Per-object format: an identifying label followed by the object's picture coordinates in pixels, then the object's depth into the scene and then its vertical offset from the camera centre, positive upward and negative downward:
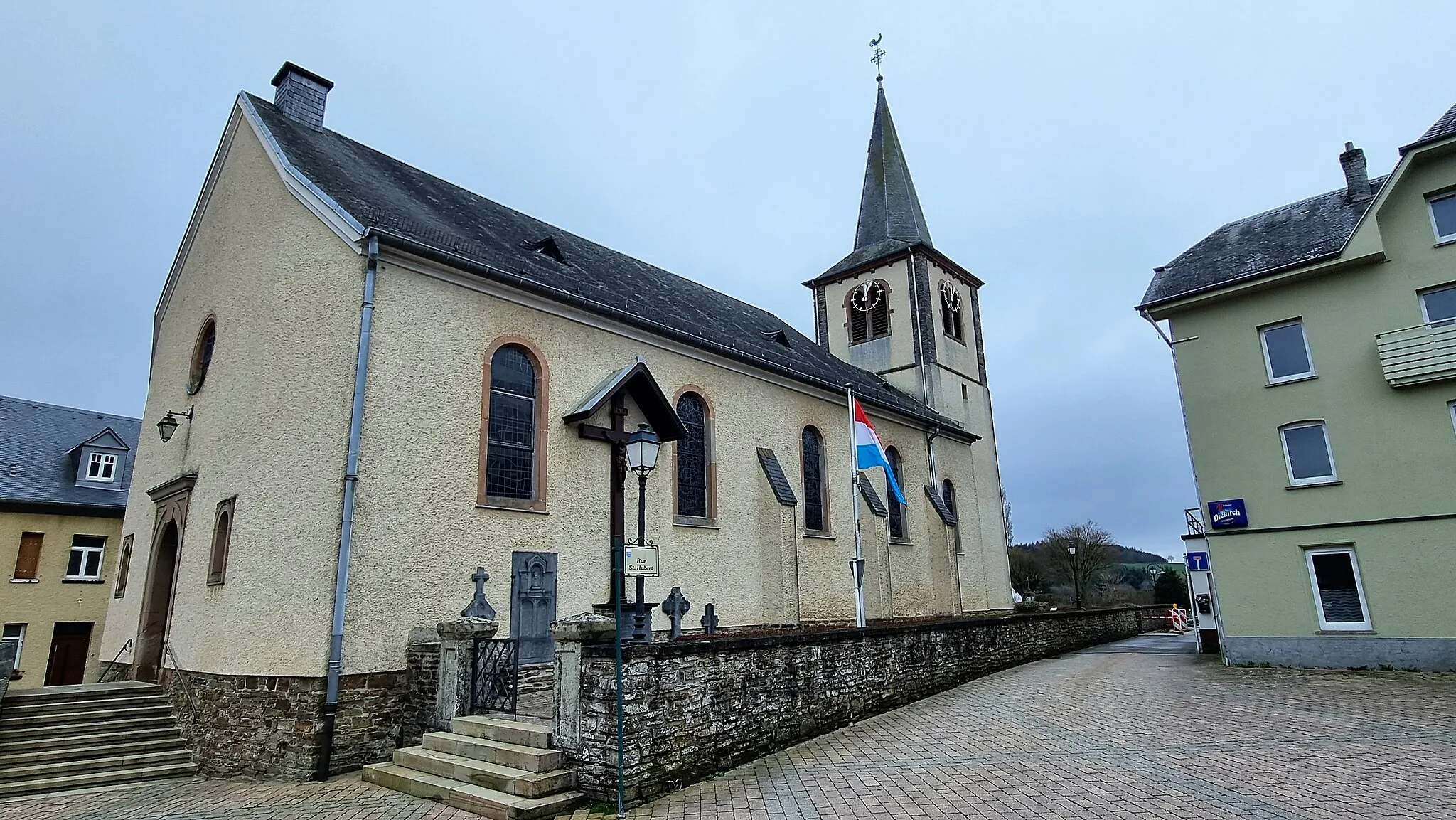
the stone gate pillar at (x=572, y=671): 7.19 -0.64
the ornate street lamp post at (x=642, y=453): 8.95 +1.66
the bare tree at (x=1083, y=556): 48.56 +2.02
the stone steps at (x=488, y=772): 6.86 -1.57
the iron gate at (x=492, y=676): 8.95 -0.82
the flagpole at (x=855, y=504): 13.45 +1.82
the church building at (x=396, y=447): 9.45 +2.40
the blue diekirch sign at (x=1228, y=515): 14.89 +1.28
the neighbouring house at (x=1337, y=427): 13.38 +2.80
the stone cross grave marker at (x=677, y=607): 11.73 -0.13
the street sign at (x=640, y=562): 8.71 +0.43
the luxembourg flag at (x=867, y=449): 15.81 +2.91
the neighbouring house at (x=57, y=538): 20.38 +2.10
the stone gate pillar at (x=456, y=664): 8.84 -0.67
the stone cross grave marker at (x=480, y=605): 10.23 +0.00
